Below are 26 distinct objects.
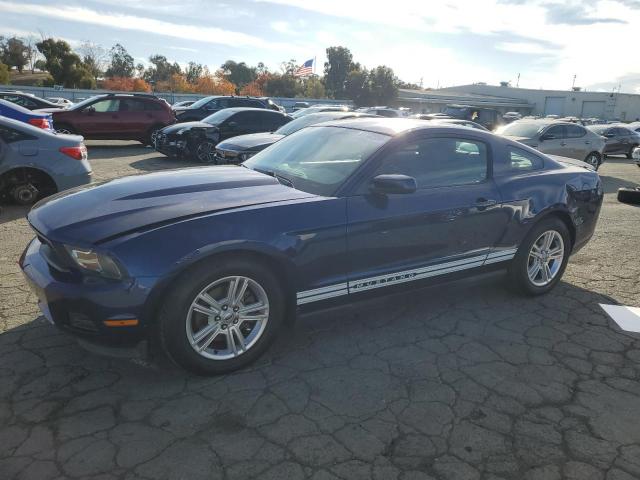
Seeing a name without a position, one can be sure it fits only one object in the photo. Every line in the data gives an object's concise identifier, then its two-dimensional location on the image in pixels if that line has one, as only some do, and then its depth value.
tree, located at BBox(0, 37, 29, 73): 71.81
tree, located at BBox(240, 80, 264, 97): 79.88
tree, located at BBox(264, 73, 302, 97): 70.81
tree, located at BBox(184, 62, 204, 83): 93.50
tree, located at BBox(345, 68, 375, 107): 69.19
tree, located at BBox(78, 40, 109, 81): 77.00
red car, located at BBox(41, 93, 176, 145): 14.15
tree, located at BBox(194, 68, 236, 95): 80.25
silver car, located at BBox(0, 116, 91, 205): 6.76
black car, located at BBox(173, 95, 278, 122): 17.97
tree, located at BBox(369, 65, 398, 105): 68.62
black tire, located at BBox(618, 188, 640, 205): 9.04
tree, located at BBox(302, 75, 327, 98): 73.69
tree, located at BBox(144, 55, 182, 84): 93.94
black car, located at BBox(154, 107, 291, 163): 12.24
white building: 76.88
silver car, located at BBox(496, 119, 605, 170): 12.24
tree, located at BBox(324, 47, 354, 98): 88.69
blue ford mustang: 2.72
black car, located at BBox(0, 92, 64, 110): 17.45
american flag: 35.19
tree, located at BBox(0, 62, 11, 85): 49.59
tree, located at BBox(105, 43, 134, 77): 88.88
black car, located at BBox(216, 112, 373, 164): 8.75
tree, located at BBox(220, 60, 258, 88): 95.69
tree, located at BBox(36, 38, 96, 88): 53.19
